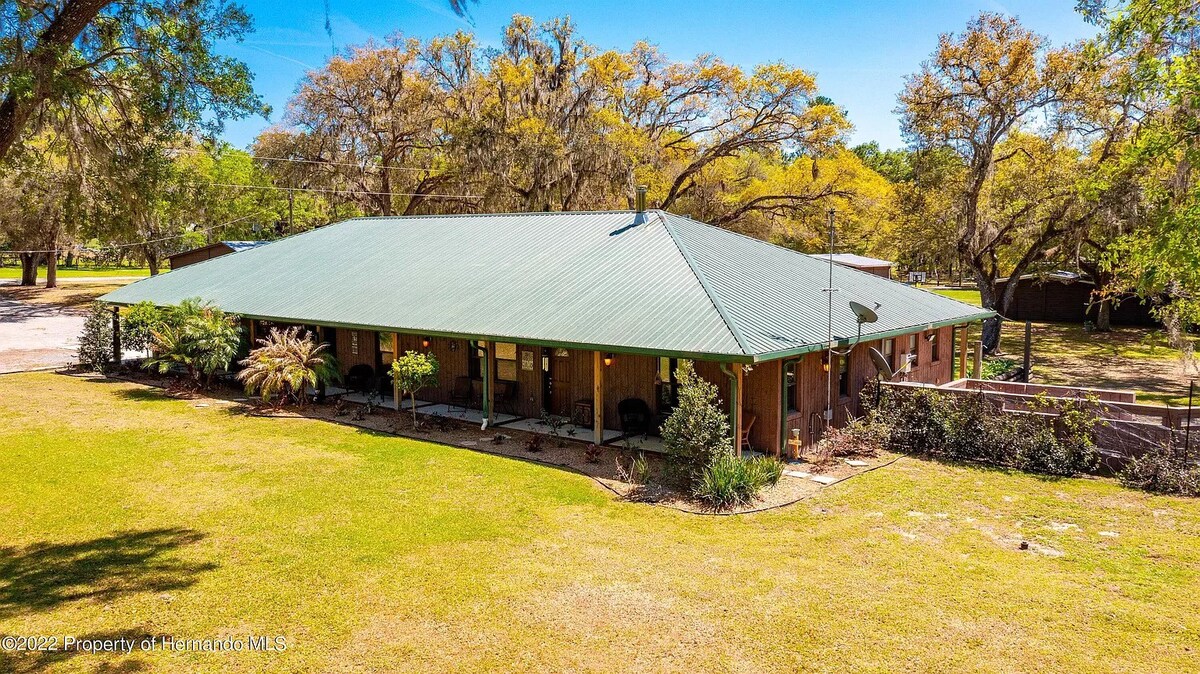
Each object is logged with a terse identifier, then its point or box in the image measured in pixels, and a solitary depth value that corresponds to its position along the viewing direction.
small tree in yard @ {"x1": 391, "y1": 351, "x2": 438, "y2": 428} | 14.35
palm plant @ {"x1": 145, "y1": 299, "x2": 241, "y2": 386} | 18.02
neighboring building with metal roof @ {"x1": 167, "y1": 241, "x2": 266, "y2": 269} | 30.16
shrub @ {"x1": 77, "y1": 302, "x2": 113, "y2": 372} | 22.52
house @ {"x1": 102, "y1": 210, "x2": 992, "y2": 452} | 12.41
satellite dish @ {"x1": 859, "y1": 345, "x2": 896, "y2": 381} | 13.34
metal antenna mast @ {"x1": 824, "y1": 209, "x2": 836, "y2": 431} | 12.38
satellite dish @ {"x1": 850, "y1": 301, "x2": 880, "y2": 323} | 12.43
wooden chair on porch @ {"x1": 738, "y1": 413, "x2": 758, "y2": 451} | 12.35
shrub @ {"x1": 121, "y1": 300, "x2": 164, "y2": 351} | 19.19
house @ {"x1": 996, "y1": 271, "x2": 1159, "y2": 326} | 36.38
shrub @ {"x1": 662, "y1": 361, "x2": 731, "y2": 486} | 10.89
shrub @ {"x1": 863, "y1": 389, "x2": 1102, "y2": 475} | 11.68
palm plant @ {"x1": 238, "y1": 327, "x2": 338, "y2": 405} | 16.08
